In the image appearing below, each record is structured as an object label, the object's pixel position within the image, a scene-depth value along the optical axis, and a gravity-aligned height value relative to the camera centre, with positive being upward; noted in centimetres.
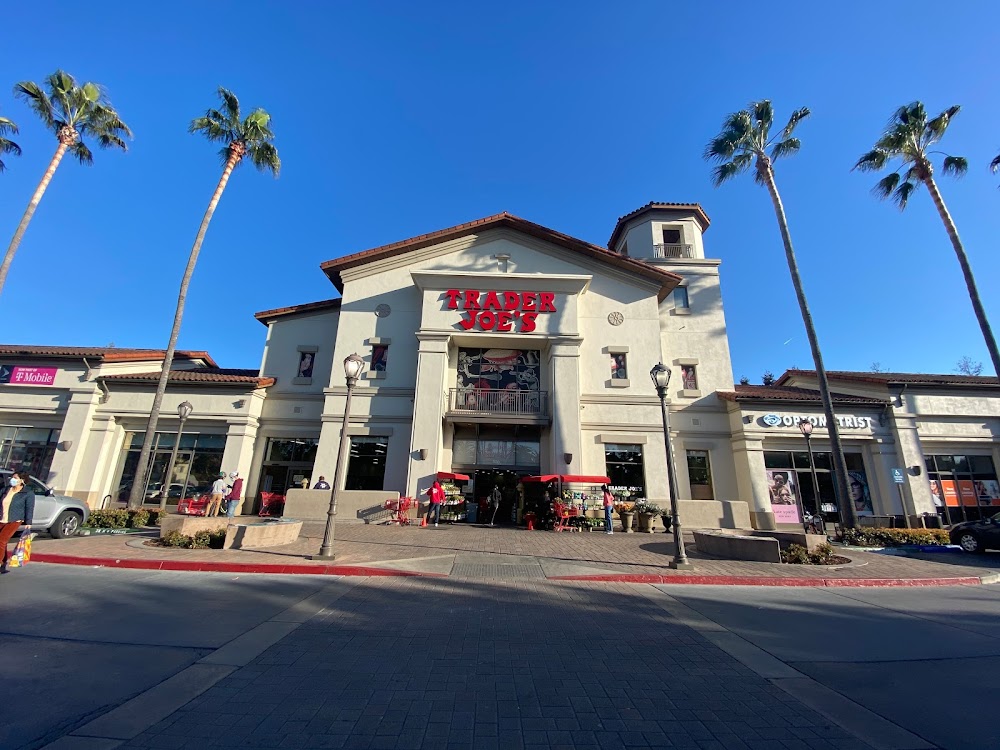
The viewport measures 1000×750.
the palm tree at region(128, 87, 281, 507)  1817 +1470
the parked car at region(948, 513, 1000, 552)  1339 -51
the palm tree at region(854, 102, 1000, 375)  1766 +1465
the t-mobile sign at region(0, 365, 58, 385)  2008 +509
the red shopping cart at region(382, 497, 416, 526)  1705 -26
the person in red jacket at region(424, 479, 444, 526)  1681 +16
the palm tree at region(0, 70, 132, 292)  1758 +1501
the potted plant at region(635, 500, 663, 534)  1717 -23
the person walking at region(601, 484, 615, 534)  1639 -15
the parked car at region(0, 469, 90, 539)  1073 -51
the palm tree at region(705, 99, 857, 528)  1880 +1551
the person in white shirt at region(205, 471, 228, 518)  1670 -1
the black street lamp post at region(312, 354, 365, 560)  959 +77
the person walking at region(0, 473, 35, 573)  767 -28
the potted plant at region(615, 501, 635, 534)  1700 -28
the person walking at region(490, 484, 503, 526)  1770 +23
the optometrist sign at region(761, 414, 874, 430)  2044 +410
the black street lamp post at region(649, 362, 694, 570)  986 +80
